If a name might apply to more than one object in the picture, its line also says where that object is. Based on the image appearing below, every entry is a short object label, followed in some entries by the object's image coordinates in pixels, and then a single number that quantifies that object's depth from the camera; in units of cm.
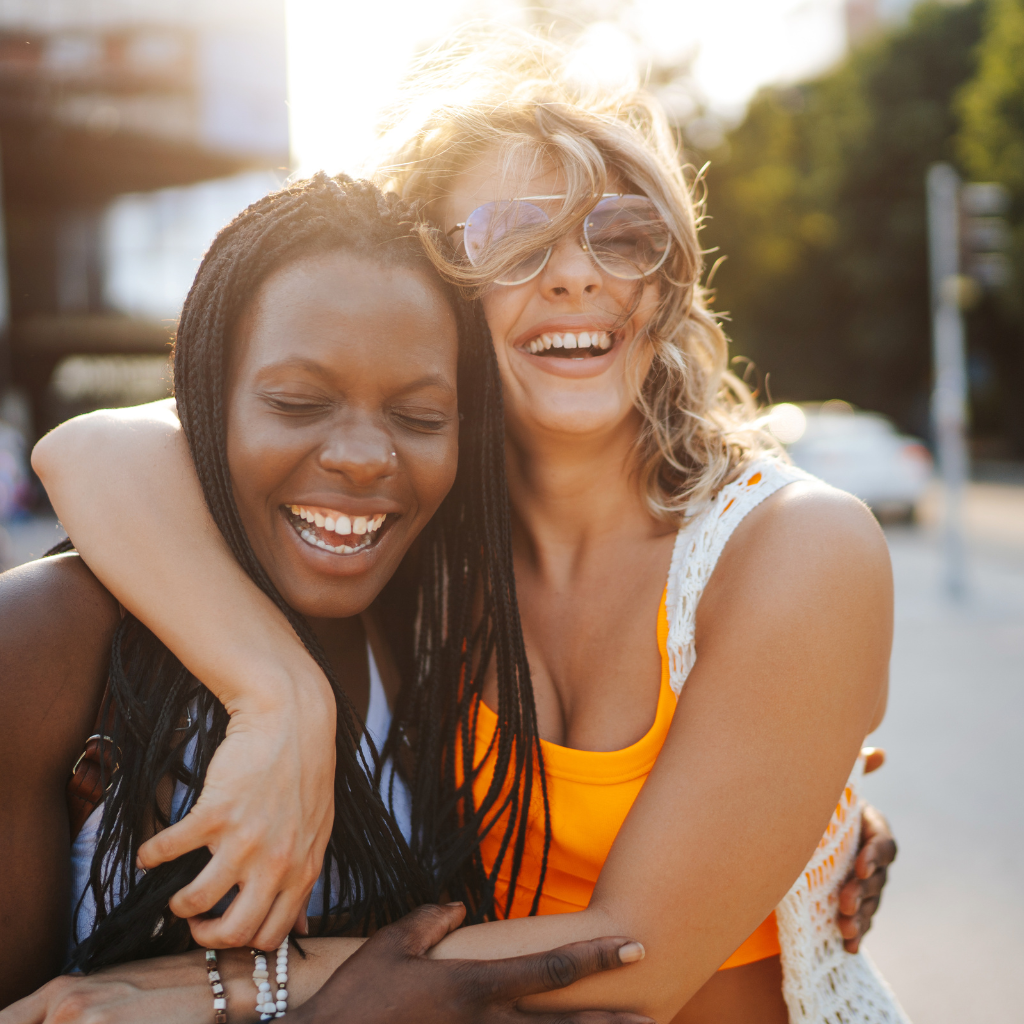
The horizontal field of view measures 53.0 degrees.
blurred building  1725
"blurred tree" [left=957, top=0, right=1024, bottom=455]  2288
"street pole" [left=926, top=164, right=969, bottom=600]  975
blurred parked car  1425
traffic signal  973
